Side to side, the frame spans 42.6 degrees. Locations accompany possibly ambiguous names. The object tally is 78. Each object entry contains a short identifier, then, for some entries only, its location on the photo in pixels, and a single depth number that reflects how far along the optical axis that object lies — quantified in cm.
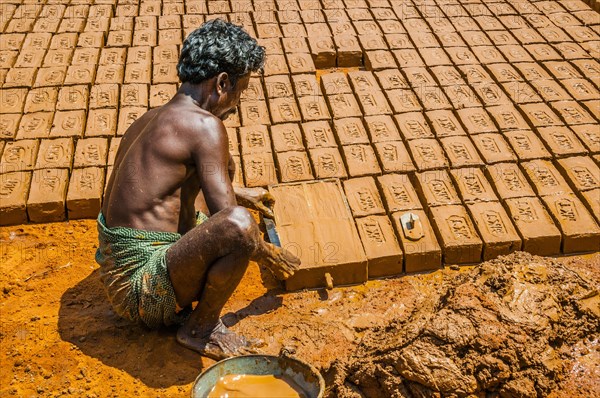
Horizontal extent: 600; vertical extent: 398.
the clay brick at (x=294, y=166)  490
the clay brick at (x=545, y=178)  479
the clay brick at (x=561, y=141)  510
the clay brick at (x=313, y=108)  543
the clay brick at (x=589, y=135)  518
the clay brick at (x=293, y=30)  650
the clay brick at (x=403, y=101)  549
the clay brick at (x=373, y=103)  548
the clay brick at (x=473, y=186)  470
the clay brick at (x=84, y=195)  471
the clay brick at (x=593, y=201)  462
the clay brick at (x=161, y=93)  559
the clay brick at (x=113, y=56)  612
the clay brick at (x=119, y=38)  637
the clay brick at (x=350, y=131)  517
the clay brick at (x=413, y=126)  522
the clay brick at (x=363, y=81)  576
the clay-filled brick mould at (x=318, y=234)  418
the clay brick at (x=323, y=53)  625
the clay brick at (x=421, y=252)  432
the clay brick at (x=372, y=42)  632
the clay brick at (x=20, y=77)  578
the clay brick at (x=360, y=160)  490
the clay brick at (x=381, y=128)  519
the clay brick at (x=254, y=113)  543
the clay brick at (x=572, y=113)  546
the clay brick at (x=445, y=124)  524
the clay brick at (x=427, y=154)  493
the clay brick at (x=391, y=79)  577
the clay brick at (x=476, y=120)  529
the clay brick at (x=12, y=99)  554
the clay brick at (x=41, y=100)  554
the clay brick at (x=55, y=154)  496
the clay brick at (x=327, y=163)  490
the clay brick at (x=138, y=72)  585
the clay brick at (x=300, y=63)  599
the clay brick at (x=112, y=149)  503
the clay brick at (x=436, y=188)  467
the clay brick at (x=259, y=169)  487
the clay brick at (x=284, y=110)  542
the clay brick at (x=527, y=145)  506
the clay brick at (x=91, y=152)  499
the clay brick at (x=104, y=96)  555
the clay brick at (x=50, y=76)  580
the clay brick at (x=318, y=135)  516
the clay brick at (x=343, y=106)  546
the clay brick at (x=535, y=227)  443
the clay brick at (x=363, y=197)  458
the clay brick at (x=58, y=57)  608
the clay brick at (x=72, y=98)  553
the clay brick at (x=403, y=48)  611
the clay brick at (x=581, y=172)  484
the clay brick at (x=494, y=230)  440
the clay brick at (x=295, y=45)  623
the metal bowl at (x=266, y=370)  290
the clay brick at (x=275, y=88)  570
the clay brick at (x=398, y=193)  462
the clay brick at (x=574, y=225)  448
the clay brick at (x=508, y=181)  475
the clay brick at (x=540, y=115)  538
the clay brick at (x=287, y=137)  512
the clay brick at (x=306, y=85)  569
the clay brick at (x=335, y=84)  571
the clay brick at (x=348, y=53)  629
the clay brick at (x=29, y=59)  606
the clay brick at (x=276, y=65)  596
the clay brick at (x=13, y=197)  466
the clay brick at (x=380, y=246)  427
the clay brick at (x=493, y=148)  501
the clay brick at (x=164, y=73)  584
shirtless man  331
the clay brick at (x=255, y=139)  512
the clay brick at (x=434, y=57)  608
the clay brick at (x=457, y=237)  438
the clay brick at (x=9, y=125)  527
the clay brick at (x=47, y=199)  467
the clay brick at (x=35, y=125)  527
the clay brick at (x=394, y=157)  491
